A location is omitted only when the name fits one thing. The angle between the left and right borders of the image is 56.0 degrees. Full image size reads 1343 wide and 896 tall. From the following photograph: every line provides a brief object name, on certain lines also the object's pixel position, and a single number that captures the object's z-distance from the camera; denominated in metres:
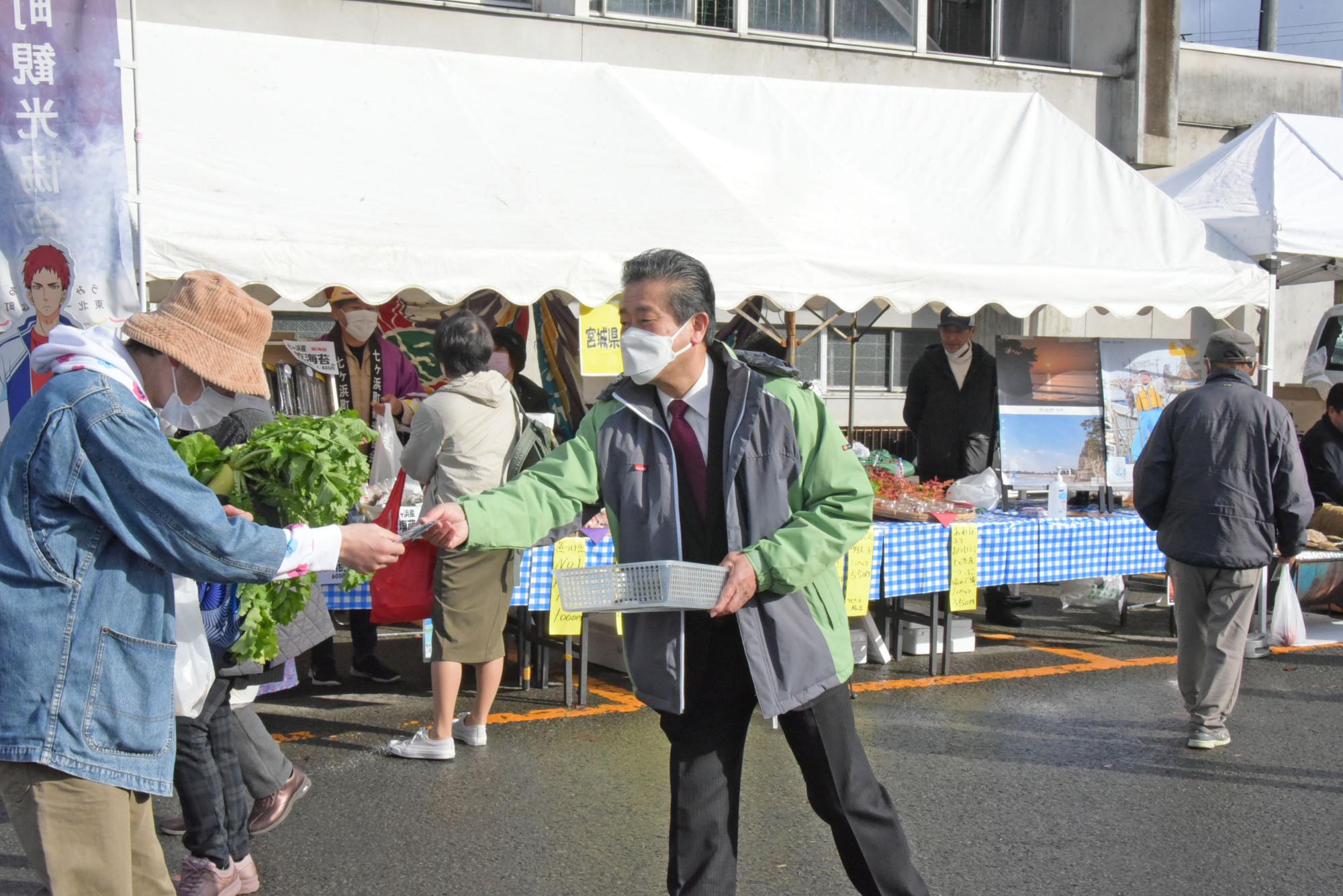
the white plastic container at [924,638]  7.69
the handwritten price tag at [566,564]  6.28
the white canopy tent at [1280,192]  8.55
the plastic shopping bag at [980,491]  7.88
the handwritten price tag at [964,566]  7.12
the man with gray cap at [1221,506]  5.74
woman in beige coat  5.52
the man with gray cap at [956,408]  8.34
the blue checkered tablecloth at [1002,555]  6.36
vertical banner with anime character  5.77
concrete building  12.77
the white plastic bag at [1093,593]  8.61
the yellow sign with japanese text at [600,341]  7.59
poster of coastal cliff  8.05
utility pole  21.36
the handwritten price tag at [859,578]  6.71
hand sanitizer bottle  7.69
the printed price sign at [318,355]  8.04
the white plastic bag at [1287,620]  7.93
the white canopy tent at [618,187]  6.76
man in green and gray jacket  3.09
